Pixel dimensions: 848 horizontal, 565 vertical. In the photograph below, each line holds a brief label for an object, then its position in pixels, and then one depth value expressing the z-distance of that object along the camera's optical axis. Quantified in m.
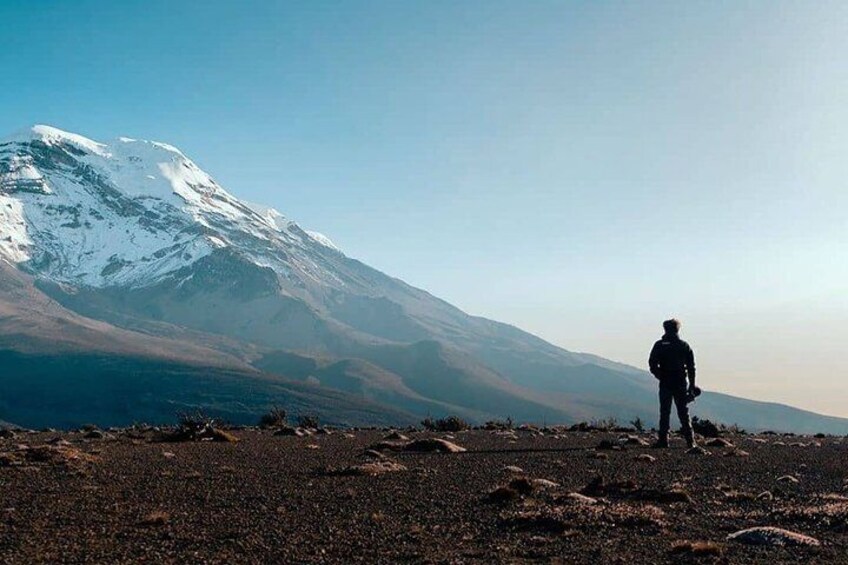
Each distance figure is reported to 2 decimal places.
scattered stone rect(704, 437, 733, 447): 22.70
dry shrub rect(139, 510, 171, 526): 10.61
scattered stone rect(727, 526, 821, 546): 9.02
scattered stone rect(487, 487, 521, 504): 12.25
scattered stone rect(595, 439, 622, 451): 21.22
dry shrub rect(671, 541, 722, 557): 8.55
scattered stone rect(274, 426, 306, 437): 27.43
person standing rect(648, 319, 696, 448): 21.84
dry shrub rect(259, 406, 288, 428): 34.84
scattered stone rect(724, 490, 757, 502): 12.22
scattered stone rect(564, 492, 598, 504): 11.73
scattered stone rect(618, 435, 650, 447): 22.54
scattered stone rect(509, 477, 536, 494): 12.80
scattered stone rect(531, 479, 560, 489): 13.45
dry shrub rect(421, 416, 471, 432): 32.62
